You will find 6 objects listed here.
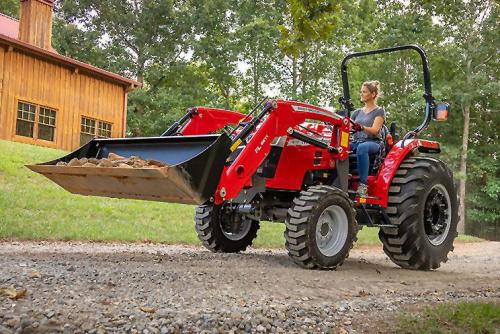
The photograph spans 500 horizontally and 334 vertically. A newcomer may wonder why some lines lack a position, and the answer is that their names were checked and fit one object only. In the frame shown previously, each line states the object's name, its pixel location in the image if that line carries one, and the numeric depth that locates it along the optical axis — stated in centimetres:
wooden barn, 1877
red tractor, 546
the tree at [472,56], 2195
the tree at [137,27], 3092
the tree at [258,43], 2716
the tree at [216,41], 2989
